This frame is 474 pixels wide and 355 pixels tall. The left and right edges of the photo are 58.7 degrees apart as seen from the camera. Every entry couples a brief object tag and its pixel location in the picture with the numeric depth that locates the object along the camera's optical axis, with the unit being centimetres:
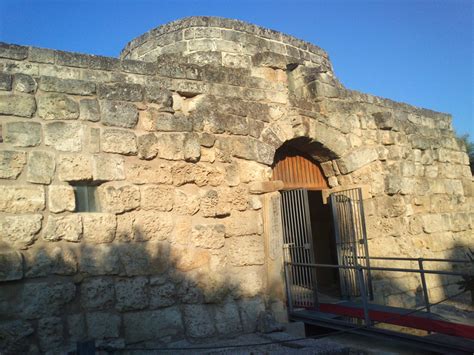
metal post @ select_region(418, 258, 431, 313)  470
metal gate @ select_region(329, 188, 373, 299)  625
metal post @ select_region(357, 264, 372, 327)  461
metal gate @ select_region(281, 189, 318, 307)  572
